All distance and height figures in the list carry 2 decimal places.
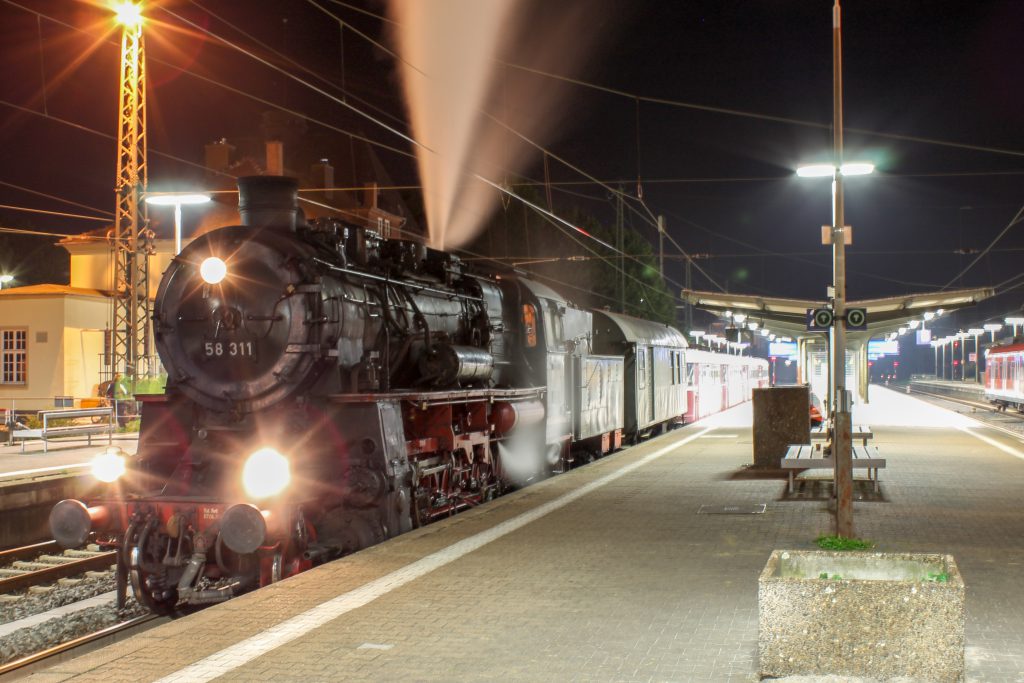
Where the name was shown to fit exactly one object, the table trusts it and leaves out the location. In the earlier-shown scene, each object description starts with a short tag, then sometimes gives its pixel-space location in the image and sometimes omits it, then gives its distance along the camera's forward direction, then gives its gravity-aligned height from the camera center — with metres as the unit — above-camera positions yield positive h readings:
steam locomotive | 8.99 -0.41
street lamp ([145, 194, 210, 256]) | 21.62 +3.89
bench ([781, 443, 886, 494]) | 12.71 -1.11
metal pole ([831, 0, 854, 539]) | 9.39 +0.37
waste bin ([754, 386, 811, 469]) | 16.23 -0.81
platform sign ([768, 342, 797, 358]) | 67.50 +1.74
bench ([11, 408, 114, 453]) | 20.95 -1.21
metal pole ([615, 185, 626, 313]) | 41.47 +7.12
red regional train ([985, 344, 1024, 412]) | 39.02 -0.10
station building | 33.75 +1.14
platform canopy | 24.36 +1.83
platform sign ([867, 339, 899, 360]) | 77.88 +2.19
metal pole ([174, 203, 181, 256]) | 22.69 +3.48
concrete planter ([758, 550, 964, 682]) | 4.88 -1.25
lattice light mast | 22.05 +4.57
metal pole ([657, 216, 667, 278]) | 38.22 +5.65
